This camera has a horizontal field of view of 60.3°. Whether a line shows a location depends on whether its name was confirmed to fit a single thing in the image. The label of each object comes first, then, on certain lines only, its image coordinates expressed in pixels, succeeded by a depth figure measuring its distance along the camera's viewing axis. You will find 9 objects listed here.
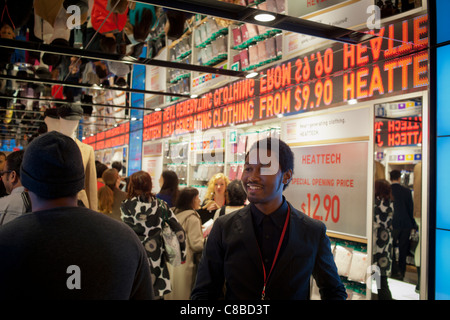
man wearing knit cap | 1.00
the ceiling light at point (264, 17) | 2.77
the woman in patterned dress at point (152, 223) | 3.29
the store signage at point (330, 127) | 3.97
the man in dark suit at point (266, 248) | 1.52
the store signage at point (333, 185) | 3.92
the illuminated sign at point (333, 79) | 3.50
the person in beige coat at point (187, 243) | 3.73
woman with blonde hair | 5.03
